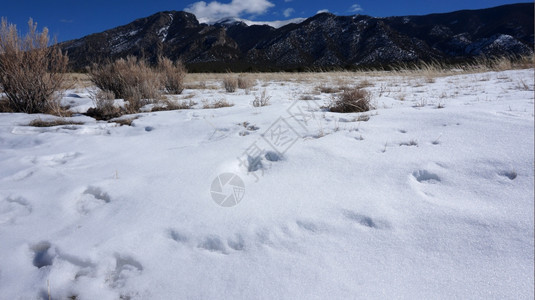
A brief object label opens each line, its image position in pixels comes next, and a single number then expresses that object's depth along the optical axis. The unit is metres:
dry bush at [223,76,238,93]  6.46
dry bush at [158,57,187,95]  6.18
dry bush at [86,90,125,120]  3.76
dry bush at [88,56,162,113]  4.93
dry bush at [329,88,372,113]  3.25
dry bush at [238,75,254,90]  7.17
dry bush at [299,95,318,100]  4.44
